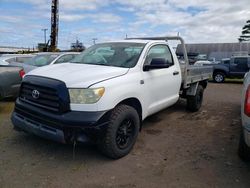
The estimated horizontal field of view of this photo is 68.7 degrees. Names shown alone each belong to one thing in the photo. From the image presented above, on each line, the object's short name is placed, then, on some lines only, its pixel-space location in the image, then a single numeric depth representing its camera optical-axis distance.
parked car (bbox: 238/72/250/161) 2.14
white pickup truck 2.46
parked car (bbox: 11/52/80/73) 6.34
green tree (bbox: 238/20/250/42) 35.35
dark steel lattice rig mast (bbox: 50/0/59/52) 25.51
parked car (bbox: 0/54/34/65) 6.87
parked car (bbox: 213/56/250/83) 11.71
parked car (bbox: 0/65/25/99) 4.58
